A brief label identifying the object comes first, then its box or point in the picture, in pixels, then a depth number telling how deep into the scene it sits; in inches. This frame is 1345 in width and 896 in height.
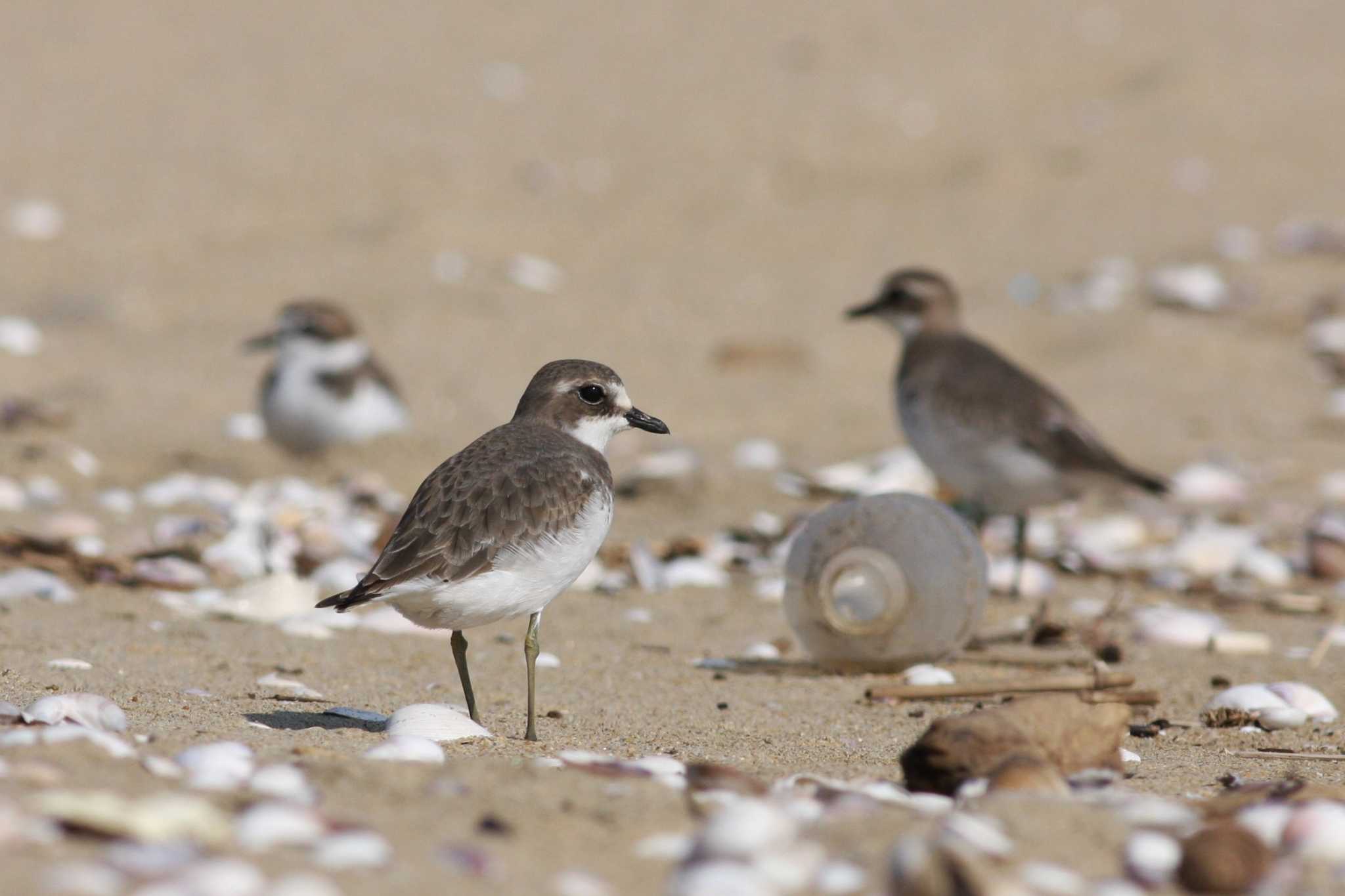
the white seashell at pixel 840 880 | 209.5
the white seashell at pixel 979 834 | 218.7
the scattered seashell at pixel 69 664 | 372.8
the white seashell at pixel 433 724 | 311.9
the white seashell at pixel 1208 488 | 681.0
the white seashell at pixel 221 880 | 191.3
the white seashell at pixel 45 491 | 620.7
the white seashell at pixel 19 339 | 834.8
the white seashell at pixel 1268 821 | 239.1
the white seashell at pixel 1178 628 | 484.1
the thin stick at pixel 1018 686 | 380.5
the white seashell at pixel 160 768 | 241.8
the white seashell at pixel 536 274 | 937.5
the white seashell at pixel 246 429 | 757.9
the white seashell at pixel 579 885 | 206.7
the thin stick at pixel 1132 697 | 377.7
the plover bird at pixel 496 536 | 325.4
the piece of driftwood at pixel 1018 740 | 273.3
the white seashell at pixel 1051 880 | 211.3
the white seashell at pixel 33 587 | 464.4
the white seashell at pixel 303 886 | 191.3
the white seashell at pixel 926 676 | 412.8
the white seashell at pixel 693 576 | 548.1
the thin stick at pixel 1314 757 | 327.3
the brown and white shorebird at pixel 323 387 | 716.0
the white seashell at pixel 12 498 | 600.7
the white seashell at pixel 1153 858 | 221.3
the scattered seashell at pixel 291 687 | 372.8
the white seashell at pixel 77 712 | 280.5
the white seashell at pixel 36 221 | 981.2
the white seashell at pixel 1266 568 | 573.9
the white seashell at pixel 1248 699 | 374.6
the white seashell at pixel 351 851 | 208.2
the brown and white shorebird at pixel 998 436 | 593.9
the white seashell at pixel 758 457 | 722.2
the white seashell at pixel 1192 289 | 889.5
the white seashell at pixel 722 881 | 201.9
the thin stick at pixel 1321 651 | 446.6
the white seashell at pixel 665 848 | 226.1
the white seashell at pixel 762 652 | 456.1
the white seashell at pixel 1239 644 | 468.4
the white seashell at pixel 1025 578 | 563.5
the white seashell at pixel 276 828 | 214.5
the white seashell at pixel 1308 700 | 377.4
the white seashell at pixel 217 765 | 240.1
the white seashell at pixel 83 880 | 186.5
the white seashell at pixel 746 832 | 214.5
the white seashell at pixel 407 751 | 275.0
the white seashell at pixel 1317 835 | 231.6
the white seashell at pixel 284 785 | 236.2
